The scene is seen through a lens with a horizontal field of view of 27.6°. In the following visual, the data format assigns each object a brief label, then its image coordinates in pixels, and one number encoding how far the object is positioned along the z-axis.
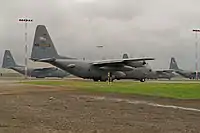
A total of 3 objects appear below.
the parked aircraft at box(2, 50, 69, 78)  130.38
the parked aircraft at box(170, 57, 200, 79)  149.12
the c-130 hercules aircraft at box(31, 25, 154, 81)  64.56
